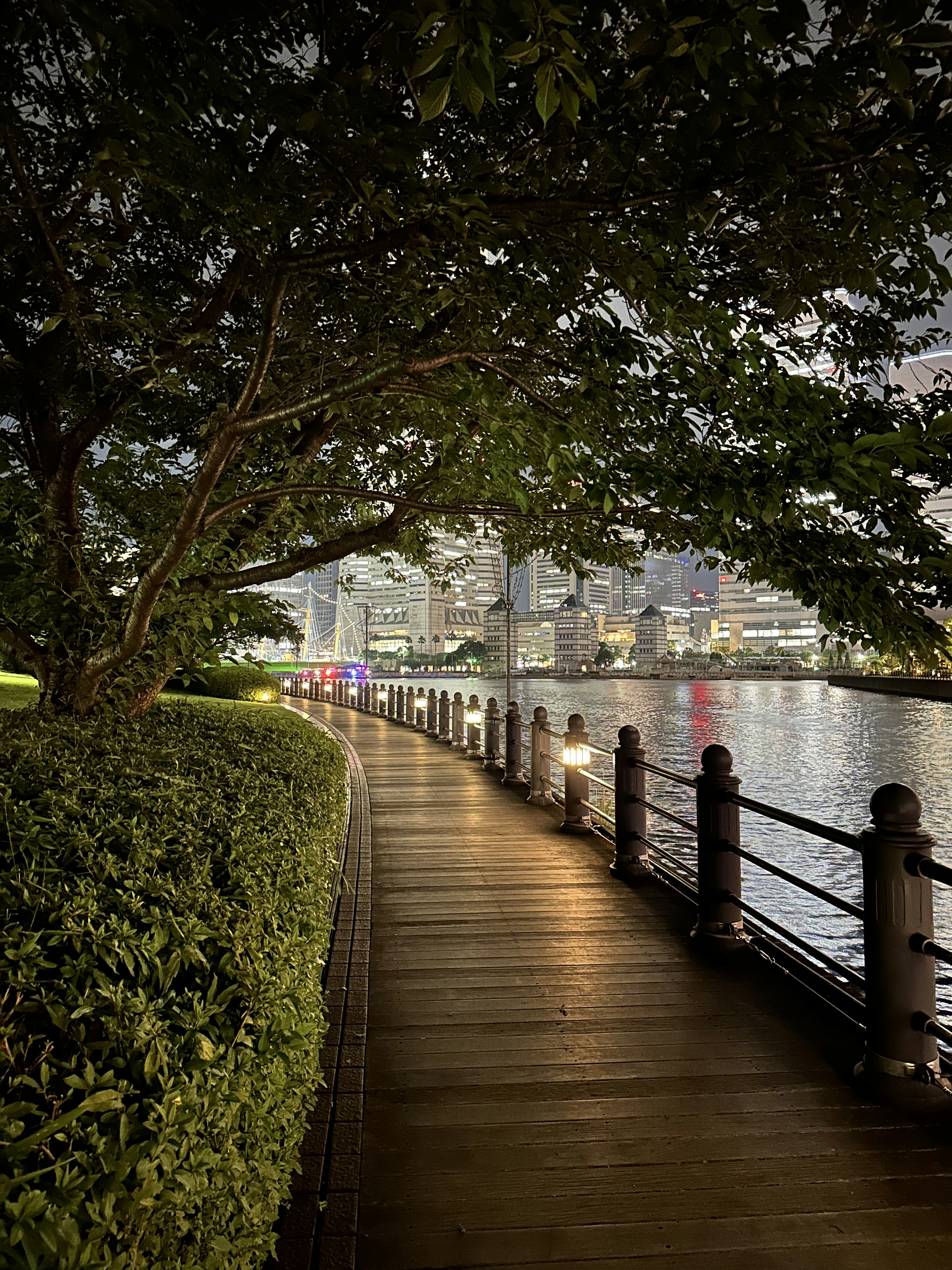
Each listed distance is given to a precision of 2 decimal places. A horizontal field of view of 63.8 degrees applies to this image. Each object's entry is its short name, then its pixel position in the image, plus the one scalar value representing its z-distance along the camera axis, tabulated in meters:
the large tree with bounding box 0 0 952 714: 2.94
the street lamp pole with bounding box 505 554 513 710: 21.58
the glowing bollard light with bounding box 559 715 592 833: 9.34
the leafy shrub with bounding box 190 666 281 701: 24.59
